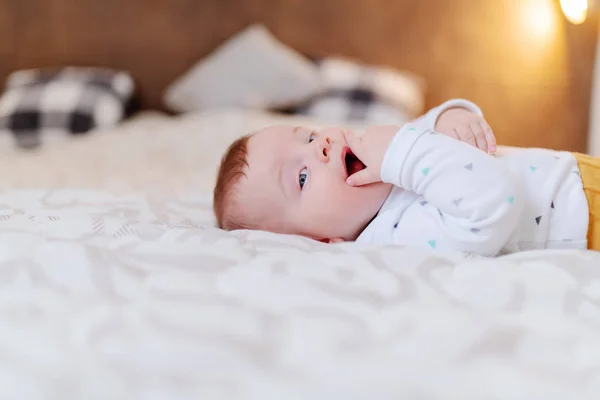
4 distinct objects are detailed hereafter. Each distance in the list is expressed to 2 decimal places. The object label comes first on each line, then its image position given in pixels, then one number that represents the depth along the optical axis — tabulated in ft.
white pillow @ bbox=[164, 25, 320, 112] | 8.14
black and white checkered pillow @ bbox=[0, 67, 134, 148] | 7.69
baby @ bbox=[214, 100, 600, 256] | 2.70
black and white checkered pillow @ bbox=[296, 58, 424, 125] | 7.89
